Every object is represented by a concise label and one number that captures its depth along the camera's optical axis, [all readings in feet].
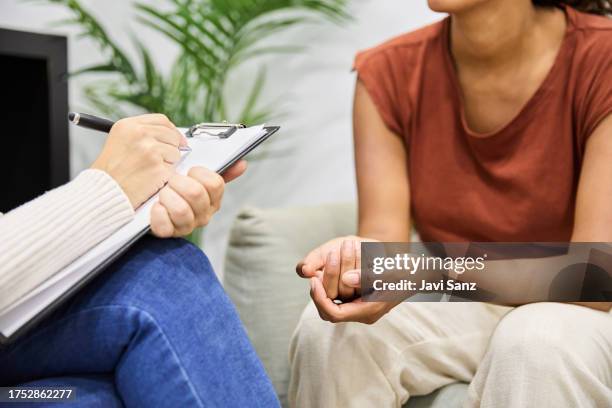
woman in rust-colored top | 5.63
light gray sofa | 6.84
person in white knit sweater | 5.07
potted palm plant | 8.33
